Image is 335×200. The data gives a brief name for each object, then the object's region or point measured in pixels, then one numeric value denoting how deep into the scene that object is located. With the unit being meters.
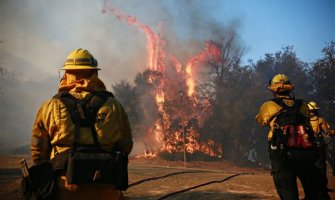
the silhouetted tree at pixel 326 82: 26.70
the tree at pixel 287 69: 30.23
